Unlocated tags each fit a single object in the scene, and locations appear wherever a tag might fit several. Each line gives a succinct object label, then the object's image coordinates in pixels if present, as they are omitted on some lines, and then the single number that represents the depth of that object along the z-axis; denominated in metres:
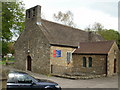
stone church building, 21.05
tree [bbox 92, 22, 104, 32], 53.94
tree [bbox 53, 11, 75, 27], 45.12
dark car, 9.08
